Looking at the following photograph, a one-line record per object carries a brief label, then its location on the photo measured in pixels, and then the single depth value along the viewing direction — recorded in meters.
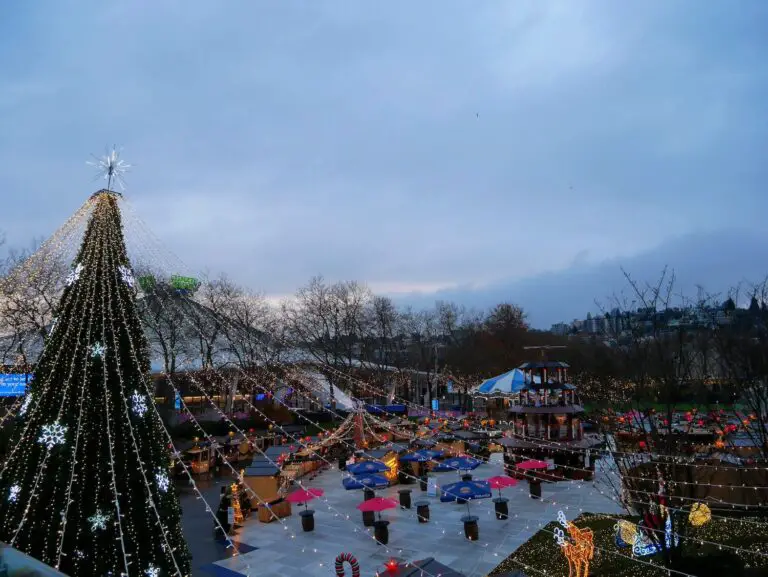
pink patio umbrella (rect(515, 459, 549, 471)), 18.23
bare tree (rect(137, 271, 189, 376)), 32.07
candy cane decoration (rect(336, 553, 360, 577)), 10.49
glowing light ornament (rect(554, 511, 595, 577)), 9.38
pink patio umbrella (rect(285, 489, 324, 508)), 15.55
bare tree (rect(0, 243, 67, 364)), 23.16
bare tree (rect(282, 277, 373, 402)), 45.94
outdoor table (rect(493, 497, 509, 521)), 15.95
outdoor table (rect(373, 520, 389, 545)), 14.01
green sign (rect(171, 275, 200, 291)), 31.56
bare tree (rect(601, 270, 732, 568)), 10.11
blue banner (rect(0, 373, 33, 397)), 26.92
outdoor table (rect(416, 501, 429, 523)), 15.84
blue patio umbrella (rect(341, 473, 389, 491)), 16.30
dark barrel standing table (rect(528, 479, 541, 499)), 18.12
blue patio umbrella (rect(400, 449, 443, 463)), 20.48
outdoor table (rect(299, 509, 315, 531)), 15.34
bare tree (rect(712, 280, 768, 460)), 12.07
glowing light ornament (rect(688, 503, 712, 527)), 11.35
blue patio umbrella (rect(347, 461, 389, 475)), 18.56
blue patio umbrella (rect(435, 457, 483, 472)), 18.53
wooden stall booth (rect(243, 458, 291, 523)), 16.86
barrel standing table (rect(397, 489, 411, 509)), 17.30
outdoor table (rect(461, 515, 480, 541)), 14.19
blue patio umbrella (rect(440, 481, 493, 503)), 14.80
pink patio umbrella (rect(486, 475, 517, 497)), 16.31
